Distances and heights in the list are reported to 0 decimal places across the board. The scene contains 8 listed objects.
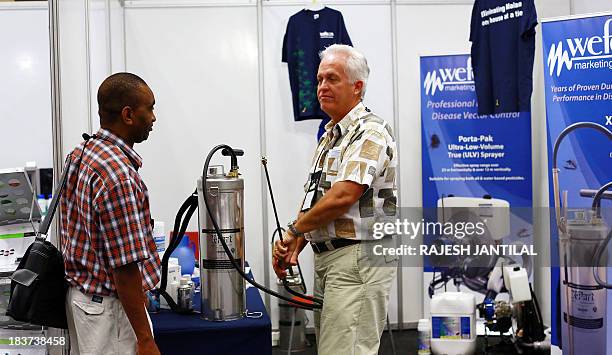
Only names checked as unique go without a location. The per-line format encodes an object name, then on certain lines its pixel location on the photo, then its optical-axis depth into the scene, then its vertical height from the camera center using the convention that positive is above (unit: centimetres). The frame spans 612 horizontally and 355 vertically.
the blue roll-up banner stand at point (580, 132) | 376 +18
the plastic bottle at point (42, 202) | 380 -15
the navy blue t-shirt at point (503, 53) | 434 +76
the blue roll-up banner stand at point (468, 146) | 507 +15
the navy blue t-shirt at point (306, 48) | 507 +94
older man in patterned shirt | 230 -17
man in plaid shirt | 178 -16
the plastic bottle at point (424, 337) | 461 -117
